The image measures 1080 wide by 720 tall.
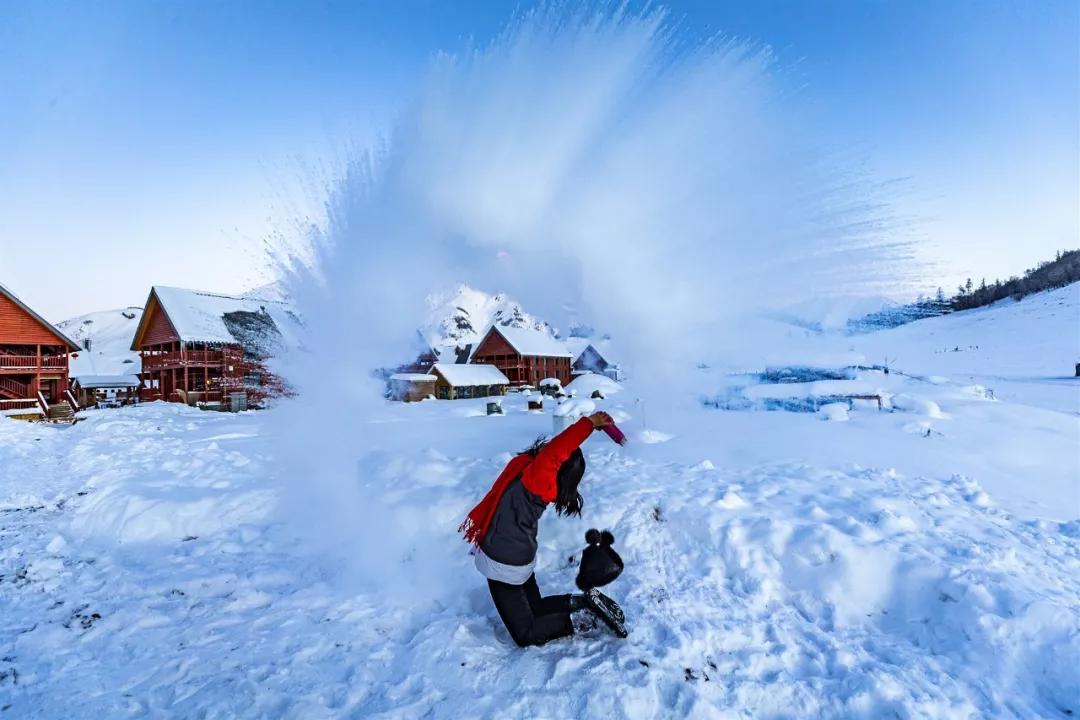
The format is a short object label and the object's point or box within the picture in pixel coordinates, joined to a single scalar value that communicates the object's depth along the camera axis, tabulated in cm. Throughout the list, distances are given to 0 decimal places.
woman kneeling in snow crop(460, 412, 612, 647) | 353
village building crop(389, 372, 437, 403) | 3859
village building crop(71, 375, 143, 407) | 5309
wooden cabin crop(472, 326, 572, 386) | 4622
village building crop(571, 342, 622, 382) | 5672
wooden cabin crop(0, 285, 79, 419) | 2811
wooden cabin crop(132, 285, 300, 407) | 3112
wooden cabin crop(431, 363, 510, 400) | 3994
